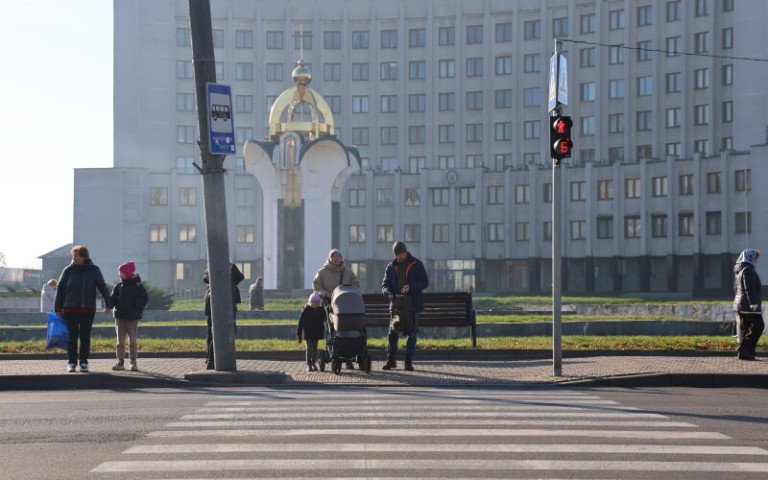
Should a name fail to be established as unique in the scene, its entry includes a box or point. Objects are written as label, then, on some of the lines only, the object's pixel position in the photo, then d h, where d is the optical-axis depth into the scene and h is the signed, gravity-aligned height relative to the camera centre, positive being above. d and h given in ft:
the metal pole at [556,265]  51.06 +0.39
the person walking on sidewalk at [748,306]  60.13 -1.65
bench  75.56 -2.34
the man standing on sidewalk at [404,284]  56.90 -0.48
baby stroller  55.16 -2.58
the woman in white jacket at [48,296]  102.46 -1.93
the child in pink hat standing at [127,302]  57.67 -1.36
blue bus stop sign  50.88 +6.63
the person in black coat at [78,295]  55.21 -0.98
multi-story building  276.00 +36.94
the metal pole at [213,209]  51.39 +2.87
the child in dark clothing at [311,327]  57.72 -2.59
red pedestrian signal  51.70 +5.98
